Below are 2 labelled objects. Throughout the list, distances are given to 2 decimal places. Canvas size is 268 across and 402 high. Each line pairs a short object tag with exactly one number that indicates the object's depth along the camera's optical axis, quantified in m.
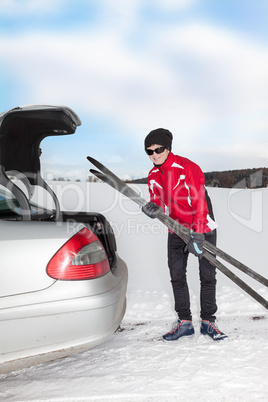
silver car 1.99
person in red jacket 2.96
